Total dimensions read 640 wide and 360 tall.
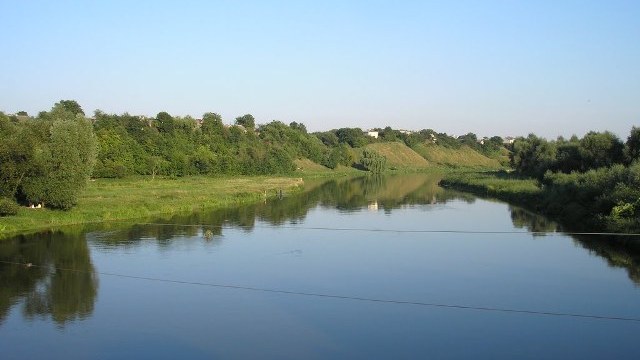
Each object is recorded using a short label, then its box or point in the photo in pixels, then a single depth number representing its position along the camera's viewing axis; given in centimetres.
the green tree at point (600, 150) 3816
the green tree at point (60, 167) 2662
